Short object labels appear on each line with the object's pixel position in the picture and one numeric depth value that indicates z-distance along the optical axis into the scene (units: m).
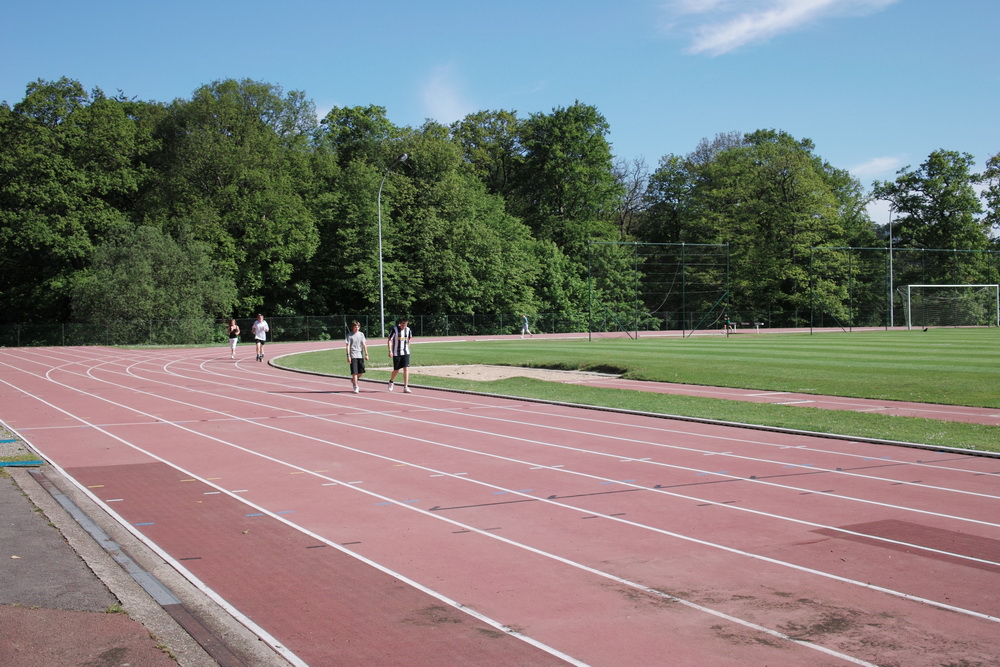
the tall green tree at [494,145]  80.12
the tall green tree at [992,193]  84.81
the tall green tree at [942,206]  81.25
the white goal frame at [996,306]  65.69
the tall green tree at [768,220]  72.69
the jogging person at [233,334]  36.97
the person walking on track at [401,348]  22.09
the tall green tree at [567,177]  77.38
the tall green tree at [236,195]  59.09
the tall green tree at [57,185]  54.91
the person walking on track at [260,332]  36.30
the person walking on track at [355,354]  22.28
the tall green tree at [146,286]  52.44
